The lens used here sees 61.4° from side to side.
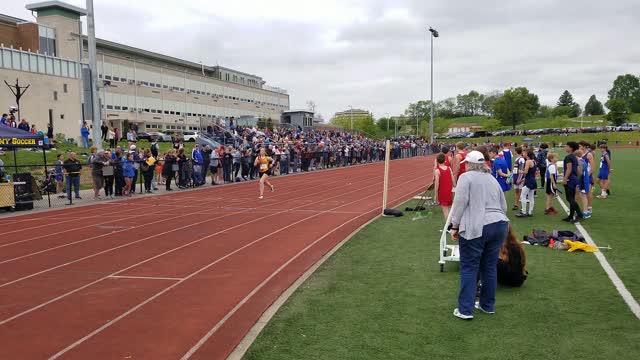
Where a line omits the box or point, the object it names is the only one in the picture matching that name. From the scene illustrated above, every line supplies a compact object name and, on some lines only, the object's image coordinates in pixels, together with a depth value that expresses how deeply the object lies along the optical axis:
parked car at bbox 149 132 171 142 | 43.89
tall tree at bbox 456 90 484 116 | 182.50
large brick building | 44.78
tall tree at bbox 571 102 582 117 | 161.12
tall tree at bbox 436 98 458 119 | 175.88
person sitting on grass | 6.45
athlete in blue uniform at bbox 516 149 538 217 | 12.40
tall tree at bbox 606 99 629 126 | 116.06
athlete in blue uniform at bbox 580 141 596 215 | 12.98
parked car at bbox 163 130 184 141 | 48.46
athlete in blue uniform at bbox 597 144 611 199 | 16.16
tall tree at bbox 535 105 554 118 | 164.62
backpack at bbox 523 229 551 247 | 8.98
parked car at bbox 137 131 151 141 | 44.08
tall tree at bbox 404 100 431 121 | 160.12
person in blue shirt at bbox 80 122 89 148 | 32.41
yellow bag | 8.49
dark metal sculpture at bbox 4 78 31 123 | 40.17
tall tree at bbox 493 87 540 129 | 123.44
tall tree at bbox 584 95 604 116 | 164.88
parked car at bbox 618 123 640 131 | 100.69
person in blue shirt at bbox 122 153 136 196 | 19.23
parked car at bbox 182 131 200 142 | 46.22
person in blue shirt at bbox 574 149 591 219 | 11.73
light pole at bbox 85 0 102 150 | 20.17
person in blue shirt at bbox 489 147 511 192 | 12.73
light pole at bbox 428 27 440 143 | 48.06
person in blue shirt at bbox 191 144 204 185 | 22.69
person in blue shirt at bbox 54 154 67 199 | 18.37
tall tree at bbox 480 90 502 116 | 176.45
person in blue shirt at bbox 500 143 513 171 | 15.05
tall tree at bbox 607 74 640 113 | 158.88
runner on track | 18.02
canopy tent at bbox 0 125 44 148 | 15.14
